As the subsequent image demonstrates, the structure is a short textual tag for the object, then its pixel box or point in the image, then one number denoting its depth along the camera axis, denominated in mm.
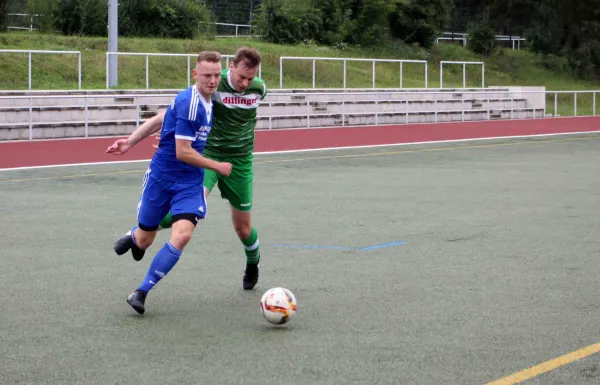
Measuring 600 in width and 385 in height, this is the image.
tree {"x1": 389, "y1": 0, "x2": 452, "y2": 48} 52969
